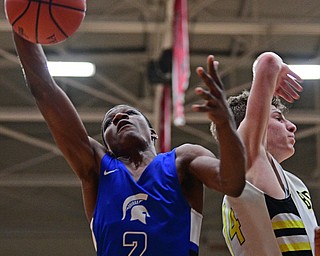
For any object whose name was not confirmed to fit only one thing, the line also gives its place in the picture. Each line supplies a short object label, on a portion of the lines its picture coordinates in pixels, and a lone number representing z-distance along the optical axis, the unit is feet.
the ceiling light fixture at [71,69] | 50.40
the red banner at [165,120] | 44.67
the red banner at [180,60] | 33.55
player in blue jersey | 12.45
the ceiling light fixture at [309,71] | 50.76
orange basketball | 13.35
